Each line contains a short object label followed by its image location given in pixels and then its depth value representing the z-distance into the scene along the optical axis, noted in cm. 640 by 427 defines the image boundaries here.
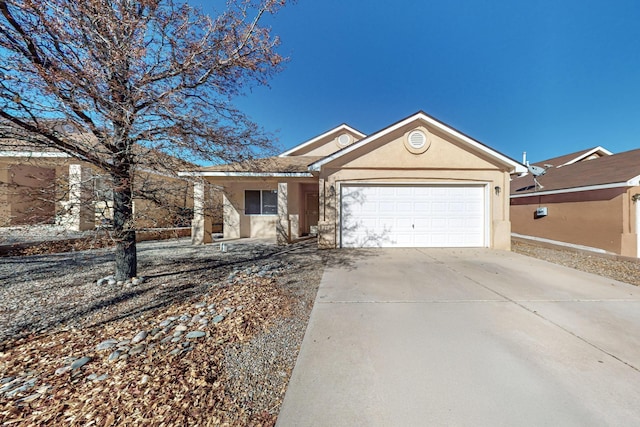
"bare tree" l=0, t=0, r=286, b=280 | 323
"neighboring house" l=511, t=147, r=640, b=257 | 834
